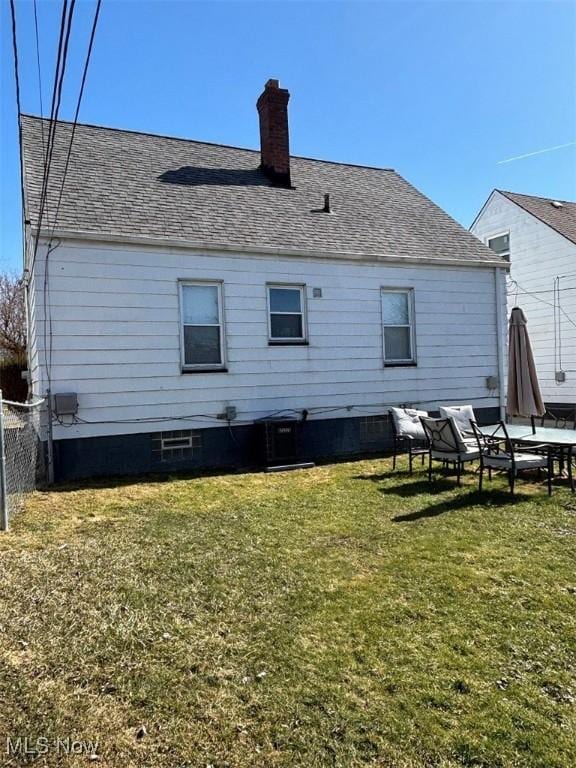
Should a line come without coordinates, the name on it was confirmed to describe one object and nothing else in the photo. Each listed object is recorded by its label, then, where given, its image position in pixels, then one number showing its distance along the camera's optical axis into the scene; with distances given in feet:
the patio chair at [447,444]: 22.65
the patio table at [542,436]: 21.47
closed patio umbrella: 26.16
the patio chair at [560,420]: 30.47
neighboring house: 51.75
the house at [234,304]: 26.91
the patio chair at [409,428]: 27.12
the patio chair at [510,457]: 21.07
